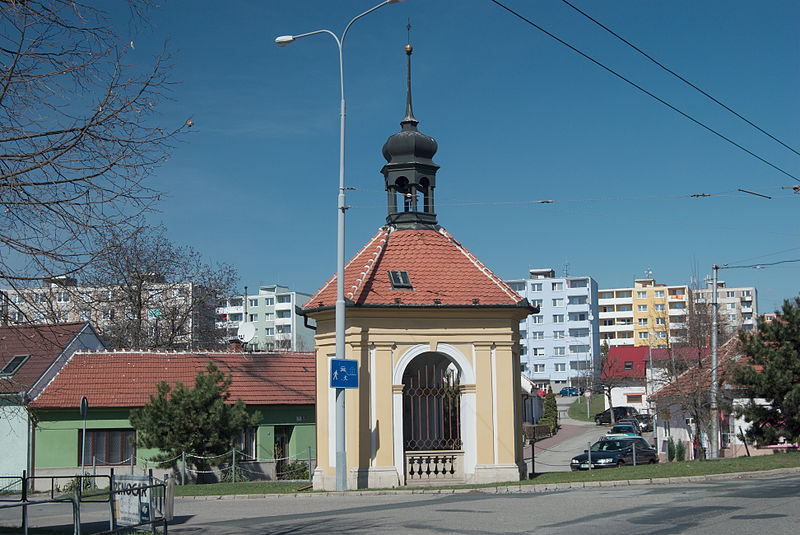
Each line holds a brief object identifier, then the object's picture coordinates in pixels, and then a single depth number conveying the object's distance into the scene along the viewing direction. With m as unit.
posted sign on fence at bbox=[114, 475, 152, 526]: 11.68
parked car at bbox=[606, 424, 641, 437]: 54.44
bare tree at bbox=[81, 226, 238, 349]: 44.31
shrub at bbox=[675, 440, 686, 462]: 35.66
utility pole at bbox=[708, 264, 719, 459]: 31.52
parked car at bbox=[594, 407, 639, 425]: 72.25
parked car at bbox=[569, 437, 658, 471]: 32.41
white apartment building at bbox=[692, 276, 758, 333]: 149.12
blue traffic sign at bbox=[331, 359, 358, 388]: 19.58
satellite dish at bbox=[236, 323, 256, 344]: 35.84
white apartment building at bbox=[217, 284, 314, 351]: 120.44
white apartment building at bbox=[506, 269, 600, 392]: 115.19
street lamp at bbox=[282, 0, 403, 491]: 19.67
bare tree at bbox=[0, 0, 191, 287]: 8.85
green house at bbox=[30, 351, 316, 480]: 28.95
